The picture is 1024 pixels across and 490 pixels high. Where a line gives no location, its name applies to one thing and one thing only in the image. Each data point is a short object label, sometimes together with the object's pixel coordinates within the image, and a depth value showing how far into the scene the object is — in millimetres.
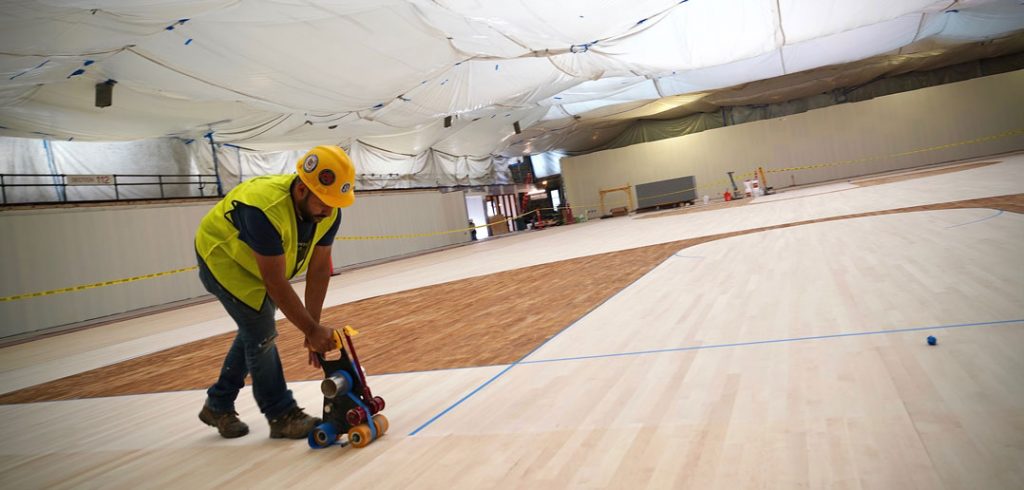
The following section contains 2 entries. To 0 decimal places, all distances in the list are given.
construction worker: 2061
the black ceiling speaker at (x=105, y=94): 10695
